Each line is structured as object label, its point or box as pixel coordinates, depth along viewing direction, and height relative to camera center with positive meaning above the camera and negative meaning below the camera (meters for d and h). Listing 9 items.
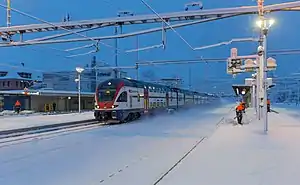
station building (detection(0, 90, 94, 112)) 45.39 -0.99
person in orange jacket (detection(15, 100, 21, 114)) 41.19 -1.52
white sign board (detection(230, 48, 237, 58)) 27.68 +2.89
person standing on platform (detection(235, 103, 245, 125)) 21.41 -1.22
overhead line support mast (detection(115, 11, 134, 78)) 16.72 +3.54
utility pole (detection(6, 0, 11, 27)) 15.12 +3.28
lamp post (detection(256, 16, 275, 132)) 15.60 +1.75
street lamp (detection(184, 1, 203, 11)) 15.27 +3.57
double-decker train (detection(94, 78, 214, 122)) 25.22 -0.52
